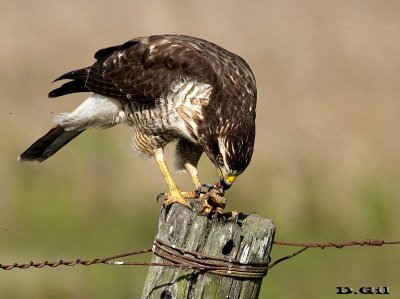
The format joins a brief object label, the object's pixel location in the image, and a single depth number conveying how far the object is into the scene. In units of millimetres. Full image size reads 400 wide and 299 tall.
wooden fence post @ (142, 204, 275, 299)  11273
